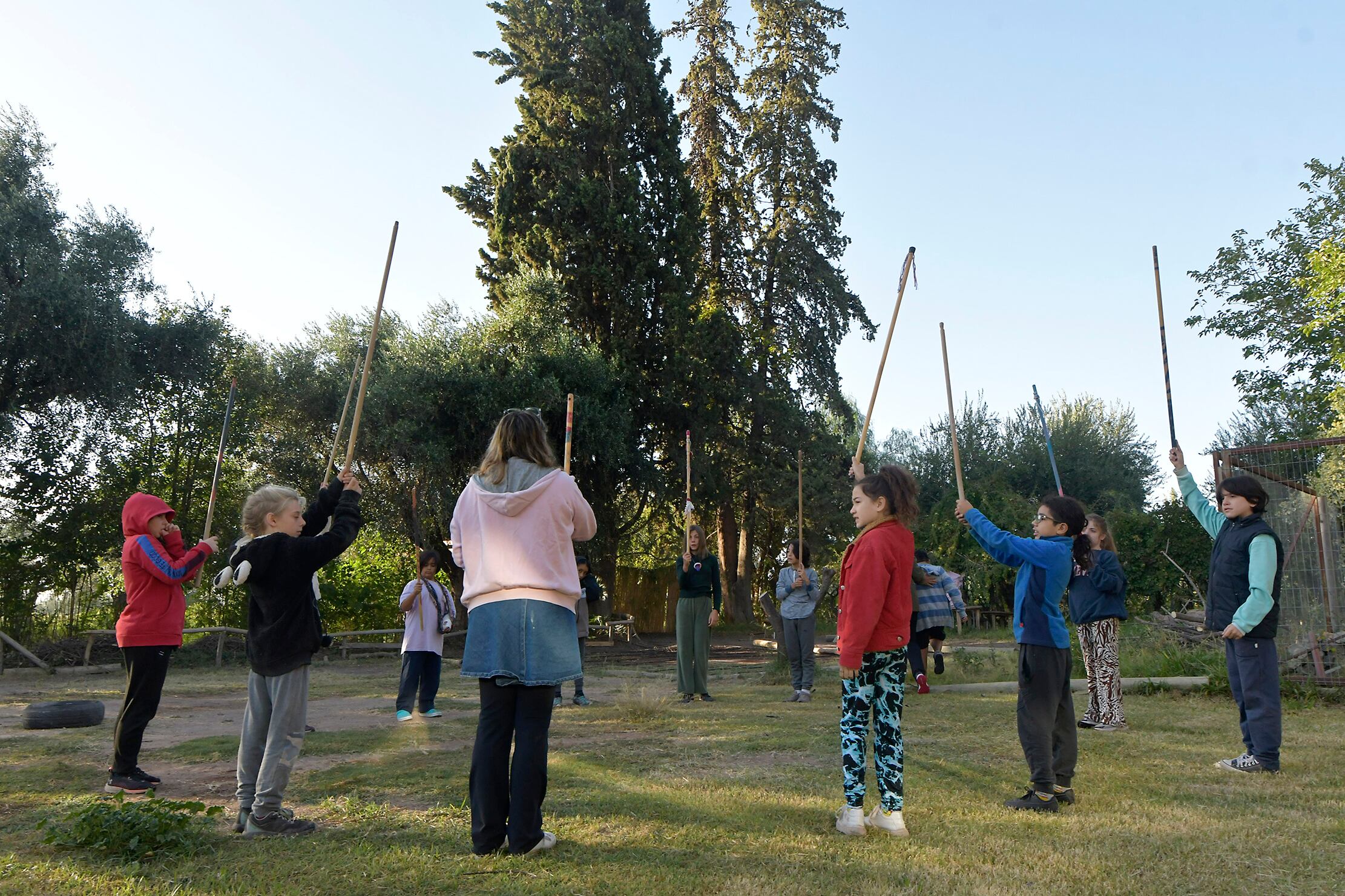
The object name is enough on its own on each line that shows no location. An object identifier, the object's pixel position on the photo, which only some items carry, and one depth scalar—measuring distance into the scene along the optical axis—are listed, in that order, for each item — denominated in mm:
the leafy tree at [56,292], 16562
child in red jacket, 4387
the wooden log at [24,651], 14148
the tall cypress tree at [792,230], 27812
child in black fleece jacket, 4453
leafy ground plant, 4098
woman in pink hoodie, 4016
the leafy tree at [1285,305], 24656
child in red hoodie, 5500
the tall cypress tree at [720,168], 27953
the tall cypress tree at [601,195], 22547
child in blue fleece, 4840
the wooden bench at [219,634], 15156
